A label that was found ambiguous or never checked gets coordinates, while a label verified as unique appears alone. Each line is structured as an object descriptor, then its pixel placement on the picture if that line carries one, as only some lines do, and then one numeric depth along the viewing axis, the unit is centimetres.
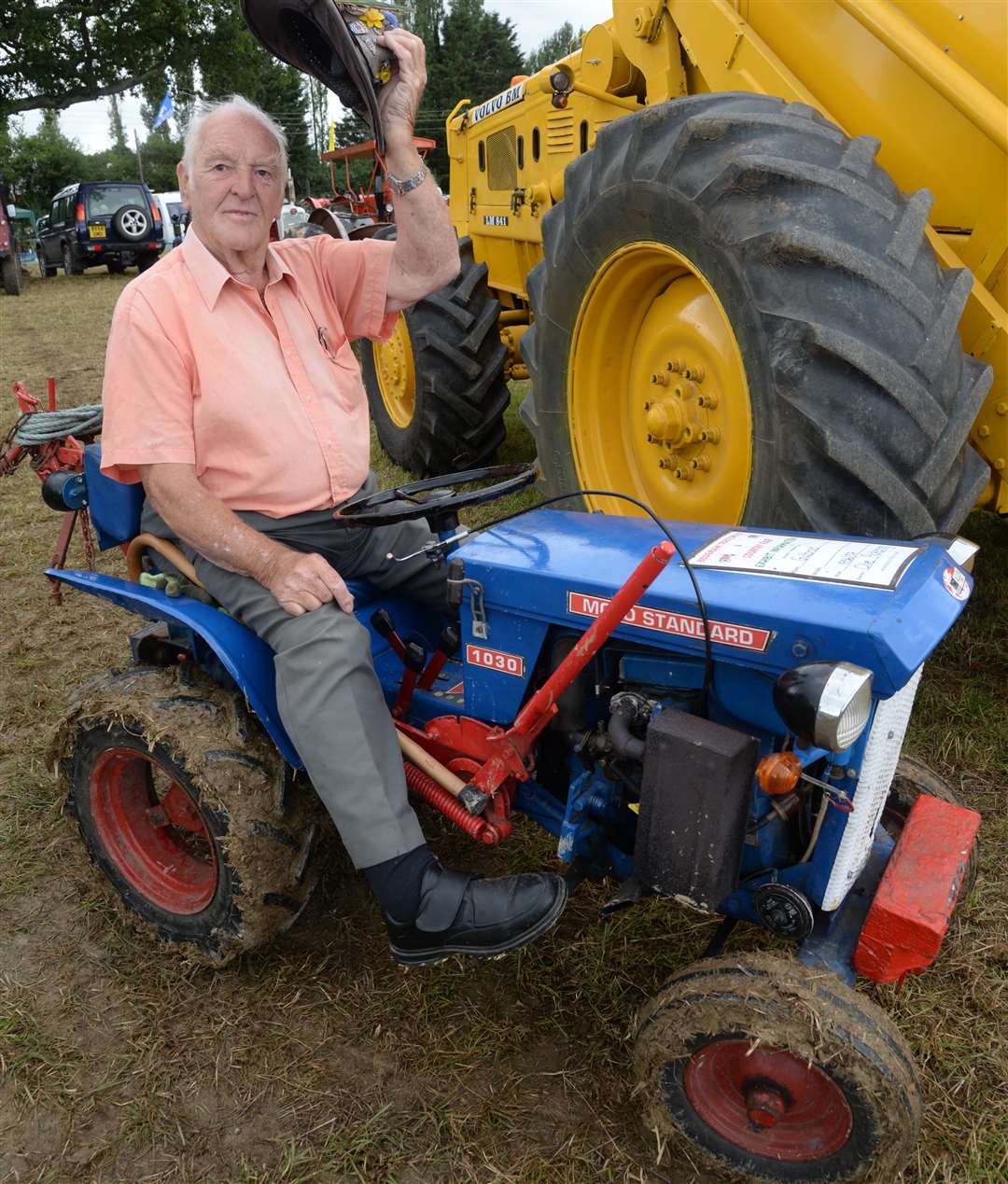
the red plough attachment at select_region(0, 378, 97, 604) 267
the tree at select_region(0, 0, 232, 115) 2272
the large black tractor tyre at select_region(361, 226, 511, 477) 489
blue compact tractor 167
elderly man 202
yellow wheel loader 226
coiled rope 265
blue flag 1631
